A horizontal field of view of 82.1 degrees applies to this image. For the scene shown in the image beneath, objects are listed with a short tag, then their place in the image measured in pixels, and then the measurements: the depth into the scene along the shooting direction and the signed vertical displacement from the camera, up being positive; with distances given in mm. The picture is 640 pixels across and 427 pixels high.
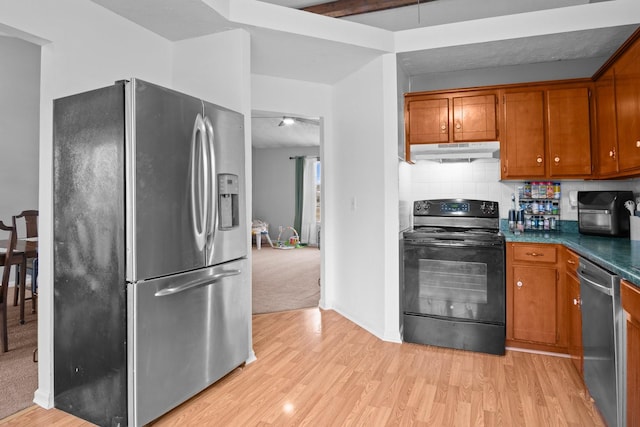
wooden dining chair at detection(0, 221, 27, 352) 2805 -465
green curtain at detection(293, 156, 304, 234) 9758 +737
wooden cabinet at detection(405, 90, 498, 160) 3205 +889
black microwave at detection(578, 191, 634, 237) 2811 +16
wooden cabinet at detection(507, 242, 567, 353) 2744 -627
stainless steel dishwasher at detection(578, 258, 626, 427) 1602 -613
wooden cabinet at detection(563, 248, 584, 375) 2324 -635
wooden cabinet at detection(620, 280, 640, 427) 1444 -545
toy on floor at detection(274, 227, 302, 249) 9383 -626
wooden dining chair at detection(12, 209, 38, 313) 3739 -159
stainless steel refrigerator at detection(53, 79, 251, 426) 1844 -171
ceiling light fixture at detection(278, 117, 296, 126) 6492 +1726
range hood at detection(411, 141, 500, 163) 3172 +579
